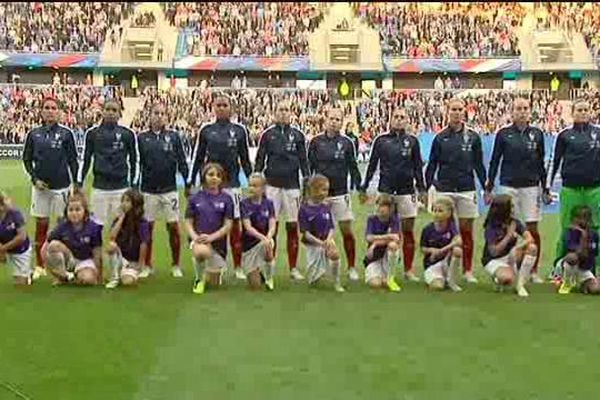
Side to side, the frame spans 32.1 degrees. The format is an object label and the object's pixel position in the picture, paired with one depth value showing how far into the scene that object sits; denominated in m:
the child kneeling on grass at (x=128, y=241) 10.30
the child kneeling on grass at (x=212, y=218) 10.29
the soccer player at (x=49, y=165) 11.00
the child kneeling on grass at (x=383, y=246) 10.43
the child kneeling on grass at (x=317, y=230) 10.45
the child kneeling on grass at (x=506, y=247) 10.16
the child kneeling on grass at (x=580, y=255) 10.29
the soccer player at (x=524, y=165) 10.92
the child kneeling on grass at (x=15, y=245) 10.25
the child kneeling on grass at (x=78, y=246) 10.16
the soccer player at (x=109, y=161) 11.02
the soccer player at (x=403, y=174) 11.12
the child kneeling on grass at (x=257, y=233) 10.36
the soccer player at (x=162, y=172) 11.17
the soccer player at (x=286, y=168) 11.25
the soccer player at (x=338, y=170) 11.18
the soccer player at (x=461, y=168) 11.03
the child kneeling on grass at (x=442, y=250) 10.37
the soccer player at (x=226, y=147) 11.02
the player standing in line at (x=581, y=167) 10.66
